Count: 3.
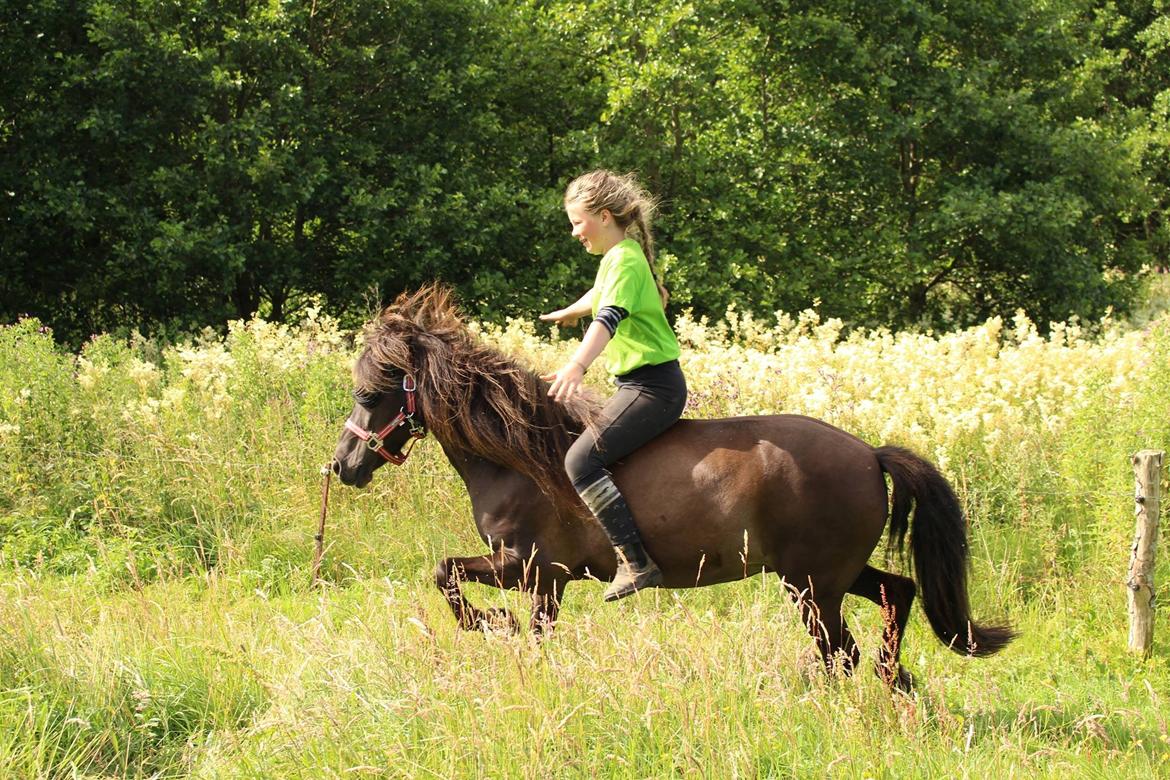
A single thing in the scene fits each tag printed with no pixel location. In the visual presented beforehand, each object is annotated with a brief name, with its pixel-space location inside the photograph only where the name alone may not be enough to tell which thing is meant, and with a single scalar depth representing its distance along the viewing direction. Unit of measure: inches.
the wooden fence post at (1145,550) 217.6
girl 182.1
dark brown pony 180.2
